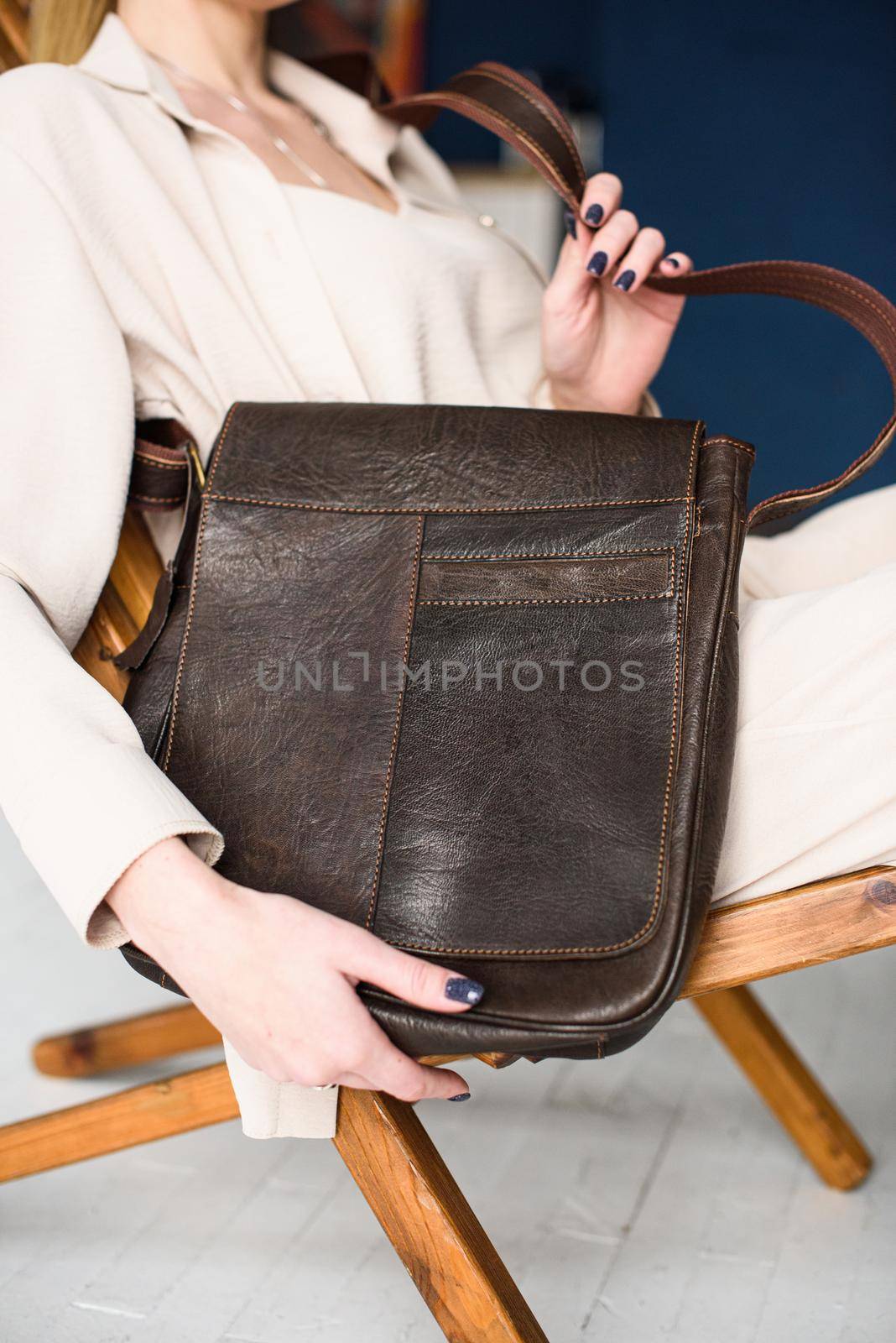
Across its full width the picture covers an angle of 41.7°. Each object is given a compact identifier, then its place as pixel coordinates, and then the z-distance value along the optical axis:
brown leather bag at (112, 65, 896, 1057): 0.61
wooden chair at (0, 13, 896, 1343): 0.67
